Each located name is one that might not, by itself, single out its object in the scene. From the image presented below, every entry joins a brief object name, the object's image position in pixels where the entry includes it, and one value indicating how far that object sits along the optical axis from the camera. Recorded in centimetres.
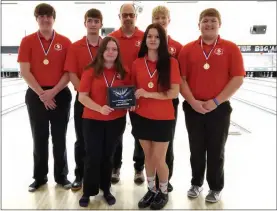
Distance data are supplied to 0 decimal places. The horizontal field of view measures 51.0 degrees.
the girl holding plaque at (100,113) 232
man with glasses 272
